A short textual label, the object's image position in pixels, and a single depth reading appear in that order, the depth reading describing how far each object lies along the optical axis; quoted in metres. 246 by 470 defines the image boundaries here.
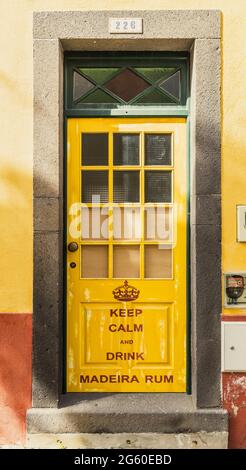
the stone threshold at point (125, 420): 4.15
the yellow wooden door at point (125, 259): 4.41
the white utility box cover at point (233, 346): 4.19
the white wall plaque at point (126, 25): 4.18
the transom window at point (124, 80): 4.45
